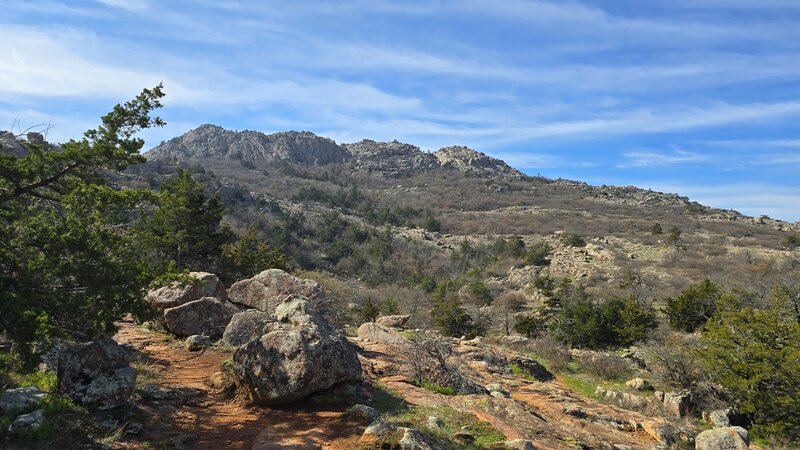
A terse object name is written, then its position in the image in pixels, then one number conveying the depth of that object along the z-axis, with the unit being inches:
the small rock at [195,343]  425.4
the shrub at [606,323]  818.2
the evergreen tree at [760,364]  444.8
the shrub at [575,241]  1818.4
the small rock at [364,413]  279.1
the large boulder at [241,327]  422.3
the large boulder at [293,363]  296.2
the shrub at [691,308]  828.6
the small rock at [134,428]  250.9
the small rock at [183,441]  246.8
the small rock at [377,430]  247.1
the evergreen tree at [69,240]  245.3
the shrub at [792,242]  1666.8
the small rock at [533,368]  600.1
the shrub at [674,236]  1783.7
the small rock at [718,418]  462.6
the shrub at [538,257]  1706.4
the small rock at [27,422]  211.4
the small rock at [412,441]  230.1
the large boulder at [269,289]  532.7
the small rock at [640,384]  558.6
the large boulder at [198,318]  458.6
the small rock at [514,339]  819.4
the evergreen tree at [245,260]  827.4
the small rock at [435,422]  280.3
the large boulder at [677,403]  490.0
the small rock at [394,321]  764.9
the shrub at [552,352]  683.4
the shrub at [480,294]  1337.4
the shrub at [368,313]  984.9
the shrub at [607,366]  623.5
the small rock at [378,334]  550.8
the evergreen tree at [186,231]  768.3
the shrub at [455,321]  983.0
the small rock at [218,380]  338.6
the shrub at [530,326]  968.3
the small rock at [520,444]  259.3
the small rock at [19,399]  227.1
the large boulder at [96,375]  261.0
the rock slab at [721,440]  360.9
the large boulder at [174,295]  484.1
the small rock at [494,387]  434.0
